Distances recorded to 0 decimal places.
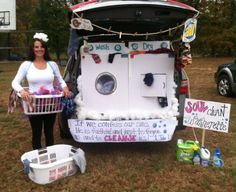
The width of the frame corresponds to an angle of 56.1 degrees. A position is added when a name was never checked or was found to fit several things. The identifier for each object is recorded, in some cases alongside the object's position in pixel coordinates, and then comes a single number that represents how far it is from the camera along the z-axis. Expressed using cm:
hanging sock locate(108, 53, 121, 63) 274
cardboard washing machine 275
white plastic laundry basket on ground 230
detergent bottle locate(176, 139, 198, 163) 269
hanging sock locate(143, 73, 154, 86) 272
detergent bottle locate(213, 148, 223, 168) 263
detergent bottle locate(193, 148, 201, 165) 266
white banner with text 264
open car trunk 264
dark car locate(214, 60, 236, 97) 543
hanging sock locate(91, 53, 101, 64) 274
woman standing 256
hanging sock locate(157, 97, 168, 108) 281
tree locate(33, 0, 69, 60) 1898
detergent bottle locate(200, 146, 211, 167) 264
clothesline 271
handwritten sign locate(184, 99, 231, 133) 264
